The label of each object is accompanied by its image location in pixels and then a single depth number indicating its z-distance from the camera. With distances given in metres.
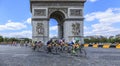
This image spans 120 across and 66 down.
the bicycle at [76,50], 7.65
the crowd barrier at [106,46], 16.68
